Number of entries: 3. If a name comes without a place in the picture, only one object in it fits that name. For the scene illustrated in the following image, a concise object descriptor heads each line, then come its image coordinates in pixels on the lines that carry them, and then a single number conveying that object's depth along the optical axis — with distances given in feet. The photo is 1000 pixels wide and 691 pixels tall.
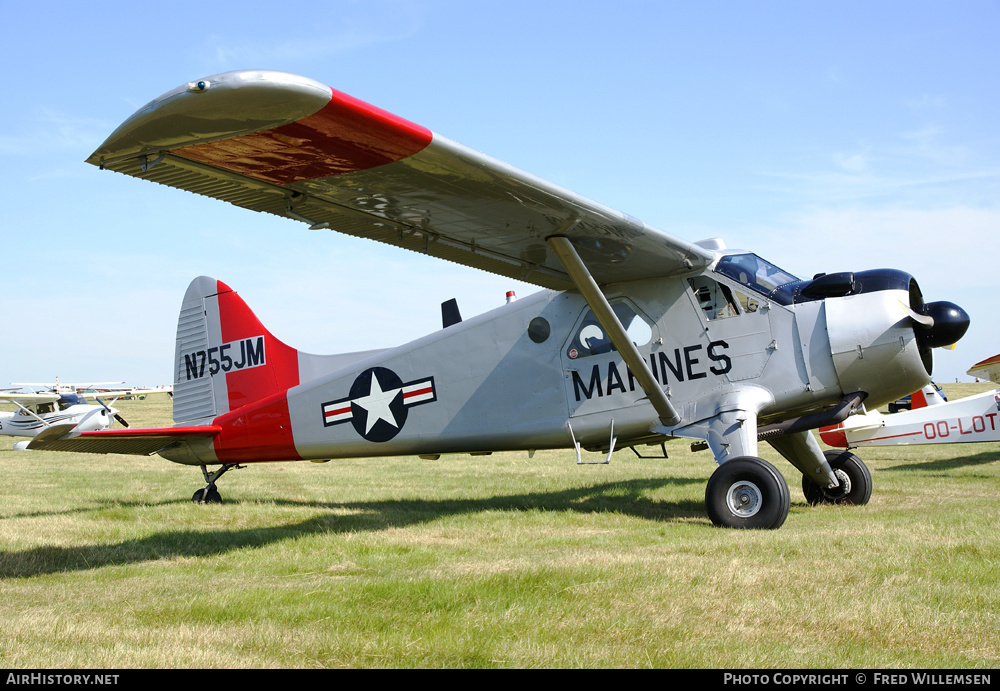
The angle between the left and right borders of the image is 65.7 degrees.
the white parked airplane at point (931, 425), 46.88
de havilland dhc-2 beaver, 16.67
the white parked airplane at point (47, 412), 96.53
